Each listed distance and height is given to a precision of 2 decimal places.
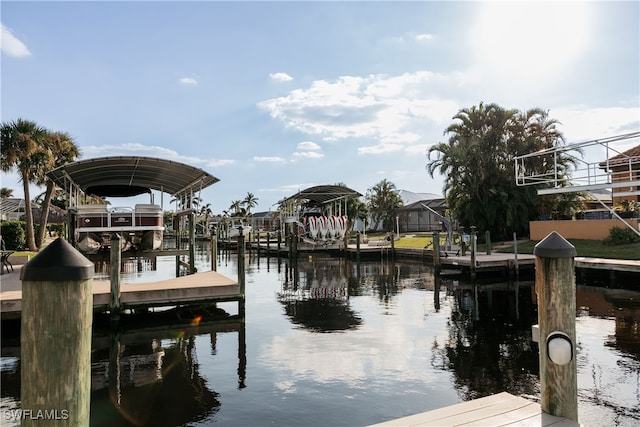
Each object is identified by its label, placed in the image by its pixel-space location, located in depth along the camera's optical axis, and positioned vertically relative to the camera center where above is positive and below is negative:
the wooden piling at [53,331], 2.55 -0.58
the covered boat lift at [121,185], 16.64 +1.87
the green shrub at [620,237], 22.64 -0.76
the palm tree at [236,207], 117.25 +5.83
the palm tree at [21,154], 27.94 +4.93
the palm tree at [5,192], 58.76 +5.35
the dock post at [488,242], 24.45 -1.02
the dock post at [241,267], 12.73 -1.15
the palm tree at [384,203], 63.28 +3.35
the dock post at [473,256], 20.12 -1.43
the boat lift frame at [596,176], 13.59 +1.56
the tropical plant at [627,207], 23.41 +0.85
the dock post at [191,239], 19.17 -0.47
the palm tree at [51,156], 29.34 +5.45
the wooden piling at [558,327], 3.99 -0.94
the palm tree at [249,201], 121.49 +7.49
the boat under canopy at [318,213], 35.44 +1.24
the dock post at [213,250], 18.26 -0.88
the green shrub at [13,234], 27.97 -0.14
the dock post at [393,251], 32.75 -1.87
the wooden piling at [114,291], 11.06 -1.53
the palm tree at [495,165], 33.12 +4.60
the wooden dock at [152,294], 10.41 -1.65
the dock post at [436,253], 21.81 -1.38
